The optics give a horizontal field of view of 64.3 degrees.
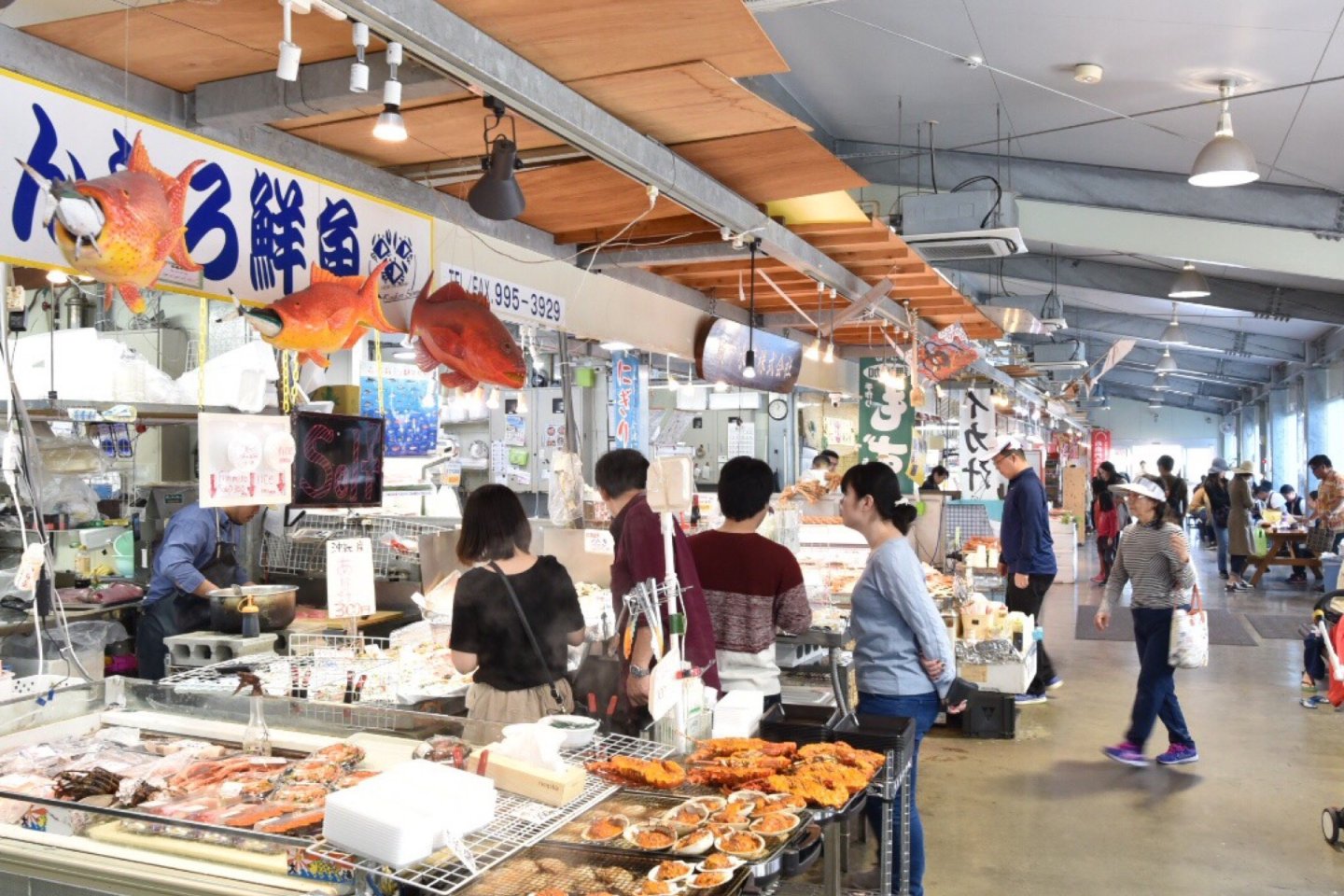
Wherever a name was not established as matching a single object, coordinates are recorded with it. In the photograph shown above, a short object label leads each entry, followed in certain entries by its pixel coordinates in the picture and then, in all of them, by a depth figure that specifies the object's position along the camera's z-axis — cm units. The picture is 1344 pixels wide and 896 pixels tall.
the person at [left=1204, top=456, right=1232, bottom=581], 1894
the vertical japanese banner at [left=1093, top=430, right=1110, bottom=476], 3682
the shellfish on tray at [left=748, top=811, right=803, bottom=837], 262
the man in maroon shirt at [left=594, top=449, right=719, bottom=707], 415
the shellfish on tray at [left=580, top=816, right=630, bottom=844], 256
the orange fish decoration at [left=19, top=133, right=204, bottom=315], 251
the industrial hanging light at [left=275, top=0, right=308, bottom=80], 271
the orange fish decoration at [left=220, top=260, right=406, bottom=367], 363
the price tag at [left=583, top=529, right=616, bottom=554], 703
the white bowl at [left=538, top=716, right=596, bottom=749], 327
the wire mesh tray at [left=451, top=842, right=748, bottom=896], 234
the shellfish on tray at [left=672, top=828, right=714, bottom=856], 251
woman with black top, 412
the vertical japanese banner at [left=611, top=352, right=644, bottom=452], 966
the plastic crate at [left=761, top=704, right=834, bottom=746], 363
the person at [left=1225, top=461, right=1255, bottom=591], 1630
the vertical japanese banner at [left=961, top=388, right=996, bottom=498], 1524
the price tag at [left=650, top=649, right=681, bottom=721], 338
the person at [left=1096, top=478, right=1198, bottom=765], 672
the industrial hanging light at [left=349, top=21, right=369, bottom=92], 289
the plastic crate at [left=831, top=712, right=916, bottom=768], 354
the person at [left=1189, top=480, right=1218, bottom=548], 1978
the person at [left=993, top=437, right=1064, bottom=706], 853
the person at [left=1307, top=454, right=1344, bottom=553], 1423
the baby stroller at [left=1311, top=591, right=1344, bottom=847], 552
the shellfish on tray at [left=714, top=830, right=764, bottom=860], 251
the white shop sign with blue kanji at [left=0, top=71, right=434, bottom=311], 312
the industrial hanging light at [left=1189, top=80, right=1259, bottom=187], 736
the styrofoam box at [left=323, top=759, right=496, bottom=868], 217
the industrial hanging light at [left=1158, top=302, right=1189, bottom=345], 1792
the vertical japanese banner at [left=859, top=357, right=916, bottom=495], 1227
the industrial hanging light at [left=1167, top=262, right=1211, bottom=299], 1268
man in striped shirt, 471
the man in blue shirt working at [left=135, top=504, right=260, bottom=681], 613
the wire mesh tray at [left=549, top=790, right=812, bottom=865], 252
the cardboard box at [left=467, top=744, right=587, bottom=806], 275
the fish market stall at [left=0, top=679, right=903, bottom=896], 229
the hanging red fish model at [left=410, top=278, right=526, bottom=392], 429
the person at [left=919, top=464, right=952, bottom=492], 1144
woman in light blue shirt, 447
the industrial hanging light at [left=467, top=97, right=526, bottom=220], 369
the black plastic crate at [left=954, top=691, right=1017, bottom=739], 778
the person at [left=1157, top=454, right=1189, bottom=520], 1413
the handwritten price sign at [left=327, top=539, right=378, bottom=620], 487
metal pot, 557
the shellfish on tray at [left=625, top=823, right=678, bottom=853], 252
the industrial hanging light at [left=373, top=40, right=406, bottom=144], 302
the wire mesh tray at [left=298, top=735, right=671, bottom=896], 221
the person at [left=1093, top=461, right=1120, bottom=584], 1809
